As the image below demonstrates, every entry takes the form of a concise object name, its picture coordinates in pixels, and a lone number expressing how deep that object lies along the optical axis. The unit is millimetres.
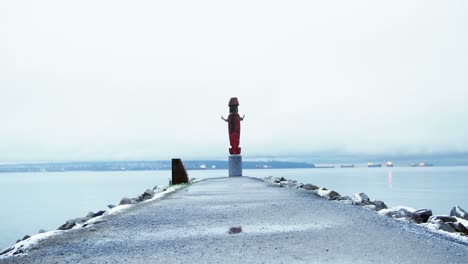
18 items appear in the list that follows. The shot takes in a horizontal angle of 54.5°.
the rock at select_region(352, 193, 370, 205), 10641
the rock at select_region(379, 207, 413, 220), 7684
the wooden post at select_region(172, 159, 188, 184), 17239
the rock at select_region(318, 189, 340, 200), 10416
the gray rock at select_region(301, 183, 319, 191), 14082
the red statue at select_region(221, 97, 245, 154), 23516
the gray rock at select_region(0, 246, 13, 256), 5195
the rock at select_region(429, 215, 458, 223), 7045
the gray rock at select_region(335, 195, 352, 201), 10187
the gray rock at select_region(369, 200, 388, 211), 10734
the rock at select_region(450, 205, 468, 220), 8867
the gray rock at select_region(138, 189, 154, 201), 13492
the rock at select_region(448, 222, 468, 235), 6477
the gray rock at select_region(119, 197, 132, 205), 12609
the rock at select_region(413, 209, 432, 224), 7788
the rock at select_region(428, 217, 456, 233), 6228
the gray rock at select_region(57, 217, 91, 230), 8981
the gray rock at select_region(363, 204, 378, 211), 9277
